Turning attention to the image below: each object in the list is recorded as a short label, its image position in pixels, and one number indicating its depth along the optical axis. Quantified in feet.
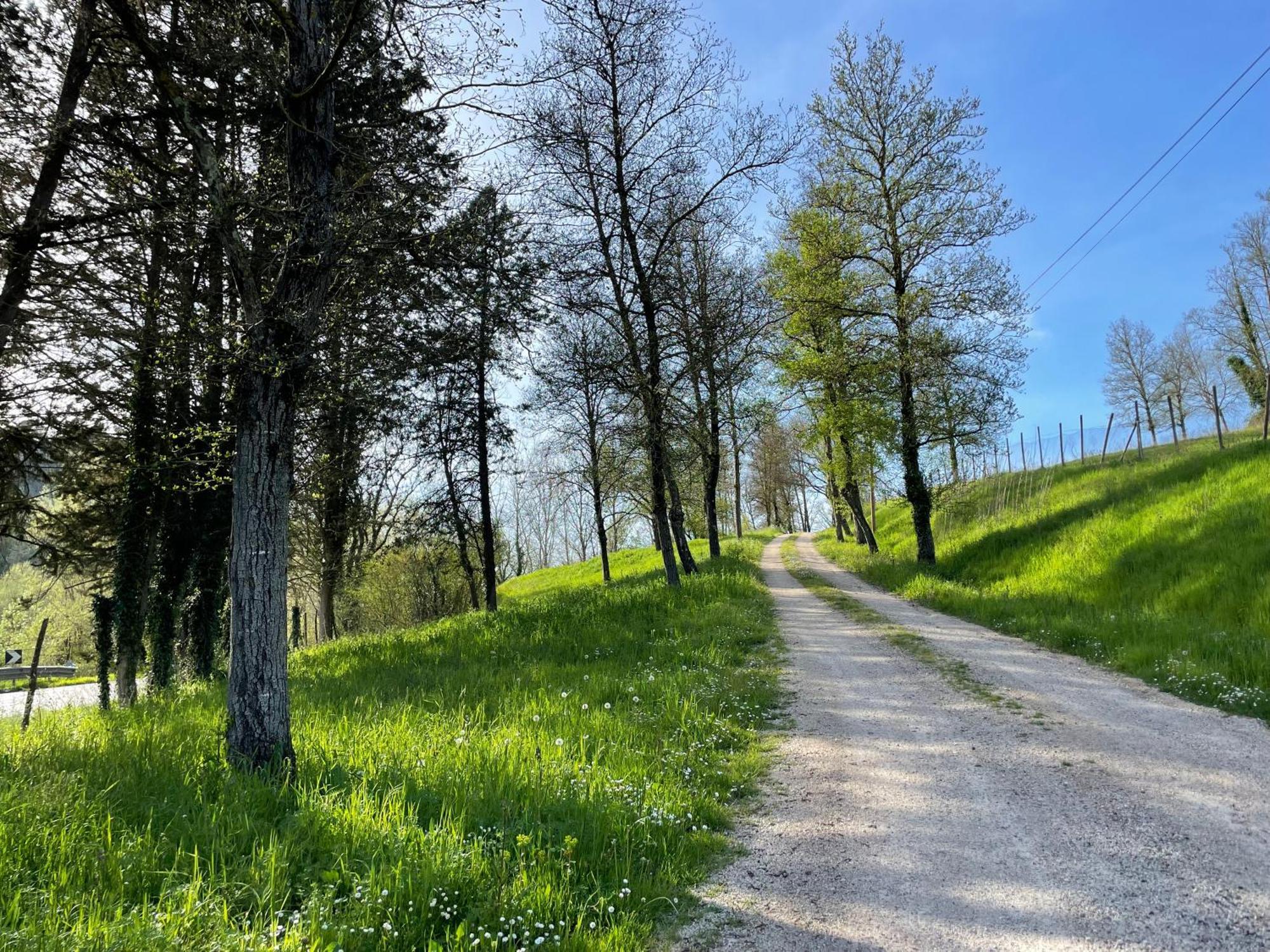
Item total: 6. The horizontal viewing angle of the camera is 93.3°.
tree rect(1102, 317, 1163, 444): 168.96
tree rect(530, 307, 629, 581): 46.47
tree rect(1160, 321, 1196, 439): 162.20
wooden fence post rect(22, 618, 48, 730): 28.04
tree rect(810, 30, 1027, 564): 52.44
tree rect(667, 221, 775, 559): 46.83
